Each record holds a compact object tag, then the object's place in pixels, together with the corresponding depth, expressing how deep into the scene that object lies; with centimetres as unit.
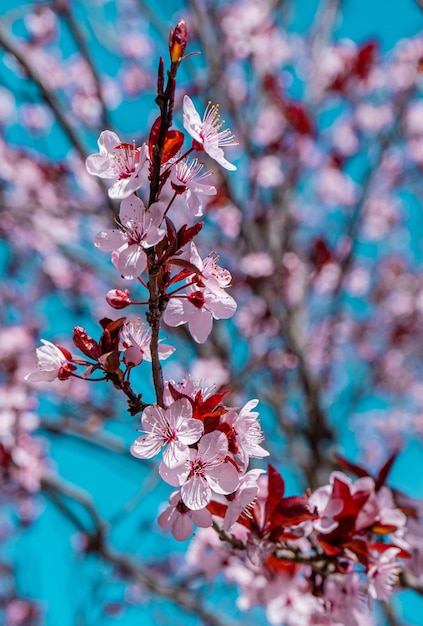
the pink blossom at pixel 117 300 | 60
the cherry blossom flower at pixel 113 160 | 60
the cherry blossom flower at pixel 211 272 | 60
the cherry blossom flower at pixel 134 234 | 58
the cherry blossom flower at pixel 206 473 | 59
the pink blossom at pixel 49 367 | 60
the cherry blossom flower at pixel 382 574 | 64
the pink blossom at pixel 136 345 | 60
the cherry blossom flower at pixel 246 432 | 60
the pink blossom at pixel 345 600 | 66
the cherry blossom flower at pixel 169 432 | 59
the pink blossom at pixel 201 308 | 60
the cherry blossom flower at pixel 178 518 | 60
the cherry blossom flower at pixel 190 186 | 59
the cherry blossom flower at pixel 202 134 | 60
